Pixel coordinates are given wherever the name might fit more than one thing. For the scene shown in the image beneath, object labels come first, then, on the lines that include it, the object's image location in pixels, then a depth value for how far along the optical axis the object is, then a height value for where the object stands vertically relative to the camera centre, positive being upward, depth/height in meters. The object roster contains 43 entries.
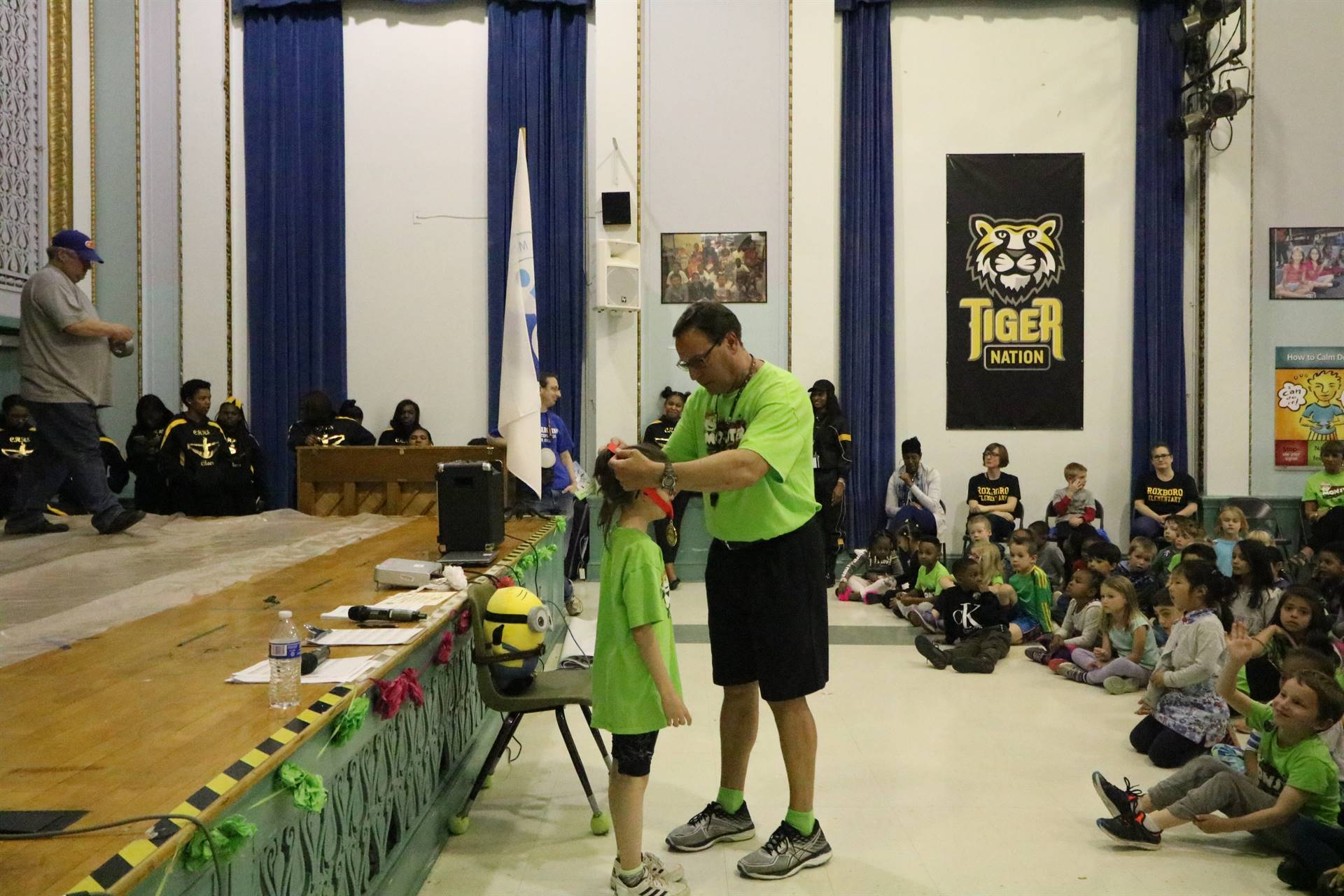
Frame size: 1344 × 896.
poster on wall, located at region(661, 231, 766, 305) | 8.55 +1.14
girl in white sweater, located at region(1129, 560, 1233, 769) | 3.83 -1.02
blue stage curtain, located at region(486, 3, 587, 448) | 8.53 +2.08
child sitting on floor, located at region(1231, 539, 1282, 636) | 4.64 -0.81
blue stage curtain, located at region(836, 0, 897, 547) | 8.50 +1.05
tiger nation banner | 8.62 +0.92
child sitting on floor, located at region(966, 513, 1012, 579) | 6.59 -0.78
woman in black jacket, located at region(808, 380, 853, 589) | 7.90 -0.40
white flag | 5.06 +0.13
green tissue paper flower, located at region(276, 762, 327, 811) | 1.77 -0.65
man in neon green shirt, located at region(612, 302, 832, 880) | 2.75 -0.42
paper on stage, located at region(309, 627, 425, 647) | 2.61 -0.58
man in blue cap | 4.80 +0.12
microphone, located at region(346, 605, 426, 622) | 2.84 -0.56
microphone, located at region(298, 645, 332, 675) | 2.28 -0.55
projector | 3.40 -0.54
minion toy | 3.14 -0.67
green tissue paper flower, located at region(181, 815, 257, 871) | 1.47 -0.62
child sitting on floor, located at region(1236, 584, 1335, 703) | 3.90 -0.85
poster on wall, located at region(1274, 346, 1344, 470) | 8.45 +0.02
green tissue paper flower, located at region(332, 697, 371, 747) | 2.07 -0.62
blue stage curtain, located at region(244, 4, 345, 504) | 8.62 +1.56
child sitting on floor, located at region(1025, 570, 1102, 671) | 5.30 -1.13
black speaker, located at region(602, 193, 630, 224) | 8.29 +1.55
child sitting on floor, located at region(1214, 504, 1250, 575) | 6.53 -0.74
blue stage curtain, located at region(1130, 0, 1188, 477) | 8.49 +1.29
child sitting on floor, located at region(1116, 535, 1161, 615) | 6.00 -0.91
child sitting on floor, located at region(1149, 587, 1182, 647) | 4.81 -0.95
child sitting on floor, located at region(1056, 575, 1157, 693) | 4.88 -1.16
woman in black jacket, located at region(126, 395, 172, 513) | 7.61 -0.43
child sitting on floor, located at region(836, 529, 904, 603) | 7.46 -1.22
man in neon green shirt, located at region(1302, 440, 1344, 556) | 7.50 -0.59
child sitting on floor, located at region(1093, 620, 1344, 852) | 2.81 -1.06
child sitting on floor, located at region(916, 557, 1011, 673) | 5.41 -1.20
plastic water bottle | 2.06 -0.52
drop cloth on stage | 3.03 -0.62
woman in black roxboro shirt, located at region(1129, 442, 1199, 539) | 8.00 -0.69
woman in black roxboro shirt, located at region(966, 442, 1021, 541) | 8.03 -0.65
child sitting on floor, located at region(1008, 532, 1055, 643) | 5.96 -1.07
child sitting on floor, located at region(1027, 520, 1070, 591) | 7.27 -1.09
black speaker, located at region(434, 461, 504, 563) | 4.03 -0.42
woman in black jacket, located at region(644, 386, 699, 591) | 8.06 -0.16
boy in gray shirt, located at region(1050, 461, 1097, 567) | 7.88 -0.76
